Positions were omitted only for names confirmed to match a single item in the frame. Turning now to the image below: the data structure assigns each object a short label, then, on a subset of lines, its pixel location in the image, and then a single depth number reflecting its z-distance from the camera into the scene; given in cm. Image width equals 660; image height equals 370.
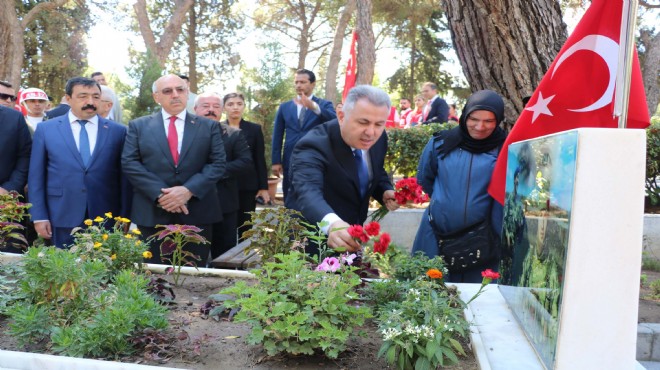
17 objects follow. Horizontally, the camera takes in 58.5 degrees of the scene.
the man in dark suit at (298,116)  712
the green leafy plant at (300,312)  197
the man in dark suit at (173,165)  416
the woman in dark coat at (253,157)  660
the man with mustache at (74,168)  438
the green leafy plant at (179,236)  294
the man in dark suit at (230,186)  570
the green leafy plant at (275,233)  296
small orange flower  233
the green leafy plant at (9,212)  307
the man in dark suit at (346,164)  316
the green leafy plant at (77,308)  205
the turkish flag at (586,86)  295
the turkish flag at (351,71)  1045
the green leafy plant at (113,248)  279
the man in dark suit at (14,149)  479
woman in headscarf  337
